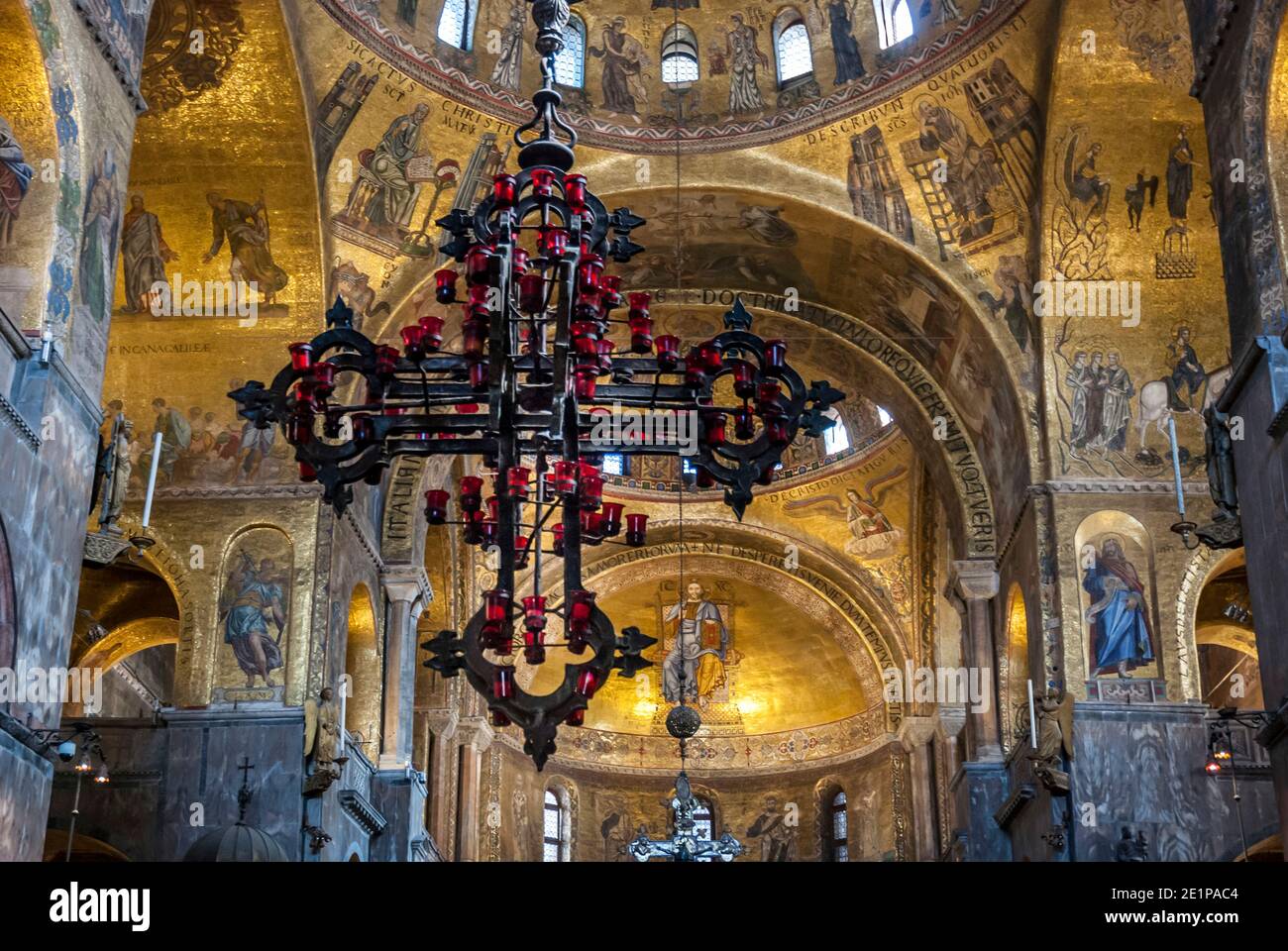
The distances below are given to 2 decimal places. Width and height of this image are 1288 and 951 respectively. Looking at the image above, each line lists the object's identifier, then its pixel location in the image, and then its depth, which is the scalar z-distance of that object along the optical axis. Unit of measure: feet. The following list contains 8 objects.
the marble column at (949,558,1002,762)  63.87
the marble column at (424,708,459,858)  75.66
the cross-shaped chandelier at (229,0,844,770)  31.14
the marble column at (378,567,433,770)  63.16
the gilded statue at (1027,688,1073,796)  51.80
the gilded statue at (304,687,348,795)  52.01
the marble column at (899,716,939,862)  79.15
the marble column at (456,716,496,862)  77.30
